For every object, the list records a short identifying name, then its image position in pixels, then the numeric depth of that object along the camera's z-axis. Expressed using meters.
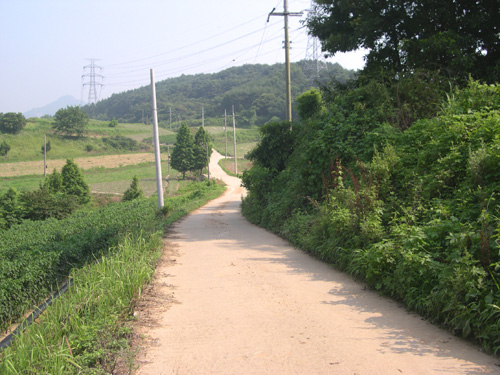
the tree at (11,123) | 80.00
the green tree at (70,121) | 86.50
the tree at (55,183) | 46.72
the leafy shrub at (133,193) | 47.12
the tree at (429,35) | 12.83
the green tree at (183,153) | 65.62
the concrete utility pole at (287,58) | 20.05
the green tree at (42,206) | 37.97
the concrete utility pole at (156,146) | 19.84
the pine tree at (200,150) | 66.88
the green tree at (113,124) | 104.86
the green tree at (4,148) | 68.62
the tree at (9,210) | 36.06
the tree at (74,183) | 46.82
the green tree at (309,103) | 20.54
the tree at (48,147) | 73.96
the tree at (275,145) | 18.94
